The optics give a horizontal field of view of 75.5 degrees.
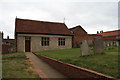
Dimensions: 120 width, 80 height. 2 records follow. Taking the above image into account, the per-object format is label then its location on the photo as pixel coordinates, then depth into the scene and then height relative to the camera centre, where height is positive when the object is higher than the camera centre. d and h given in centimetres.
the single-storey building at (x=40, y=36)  1410 +104
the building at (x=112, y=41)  2015 -2
